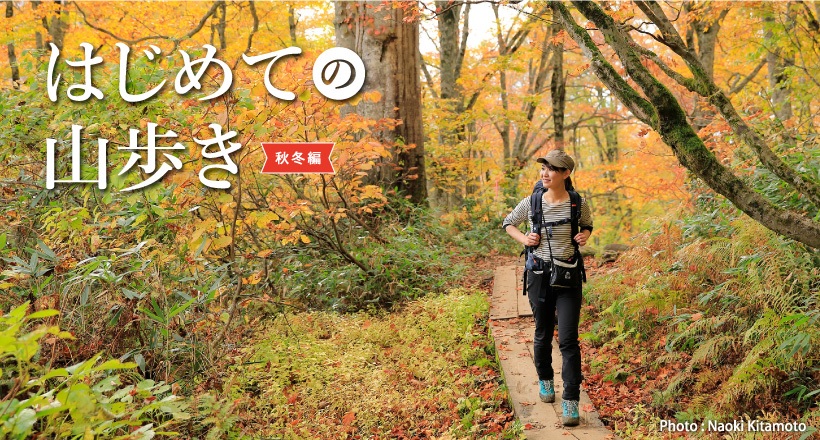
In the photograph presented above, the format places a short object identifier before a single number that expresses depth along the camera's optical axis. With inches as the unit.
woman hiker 174.6
